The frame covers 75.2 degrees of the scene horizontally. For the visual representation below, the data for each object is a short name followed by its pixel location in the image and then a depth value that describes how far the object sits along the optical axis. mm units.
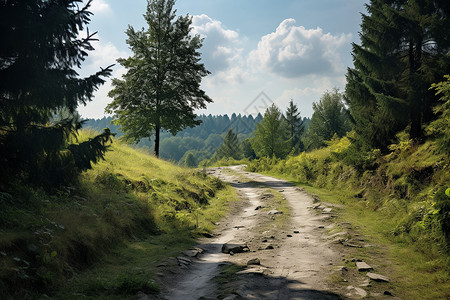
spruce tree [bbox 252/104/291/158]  41125
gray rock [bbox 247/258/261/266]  7509
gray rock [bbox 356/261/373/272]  6738
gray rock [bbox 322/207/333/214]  13366
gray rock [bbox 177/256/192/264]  8066
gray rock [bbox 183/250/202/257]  8688
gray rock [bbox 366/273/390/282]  6109
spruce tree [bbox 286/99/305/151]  72781
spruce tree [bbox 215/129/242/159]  99362
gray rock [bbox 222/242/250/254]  9026
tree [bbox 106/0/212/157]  24578
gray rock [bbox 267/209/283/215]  14119
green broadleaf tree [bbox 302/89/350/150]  49000
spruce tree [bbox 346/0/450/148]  12430
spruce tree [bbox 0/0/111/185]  6793
